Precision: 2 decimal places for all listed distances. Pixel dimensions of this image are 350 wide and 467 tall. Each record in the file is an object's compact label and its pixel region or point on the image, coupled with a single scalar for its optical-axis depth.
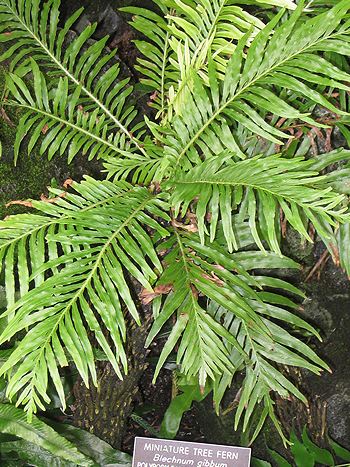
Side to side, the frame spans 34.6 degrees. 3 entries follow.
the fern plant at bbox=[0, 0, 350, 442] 1.41
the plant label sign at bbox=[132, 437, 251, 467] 1.68
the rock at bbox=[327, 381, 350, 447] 2.52
